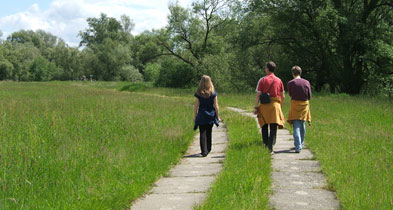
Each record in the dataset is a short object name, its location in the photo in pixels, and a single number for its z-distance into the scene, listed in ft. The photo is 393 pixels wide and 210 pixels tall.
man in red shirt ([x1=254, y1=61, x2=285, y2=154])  26.68
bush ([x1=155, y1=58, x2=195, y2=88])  141.69
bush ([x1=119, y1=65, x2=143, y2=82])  235.48
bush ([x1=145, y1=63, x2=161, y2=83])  151.94
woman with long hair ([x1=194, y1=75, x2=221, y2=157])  27.09
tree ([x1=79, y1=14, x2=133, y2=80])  262.06
